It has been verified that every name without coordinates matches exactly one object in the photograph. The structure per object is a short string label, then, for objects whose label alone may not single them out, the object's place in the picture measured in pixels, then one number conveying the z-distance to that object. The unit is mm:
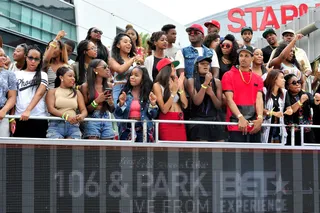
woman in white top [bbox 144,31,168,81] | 14176
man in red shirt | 12672
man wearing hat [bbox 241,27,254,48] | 17123
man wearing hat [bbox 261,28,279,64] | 17195
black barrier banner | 11378
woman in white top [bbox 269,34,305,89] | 15524
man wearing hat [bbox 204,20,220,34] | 16729
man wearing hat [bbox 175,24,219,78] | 13949
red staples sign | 55701
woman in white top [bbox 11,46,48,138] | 11777
